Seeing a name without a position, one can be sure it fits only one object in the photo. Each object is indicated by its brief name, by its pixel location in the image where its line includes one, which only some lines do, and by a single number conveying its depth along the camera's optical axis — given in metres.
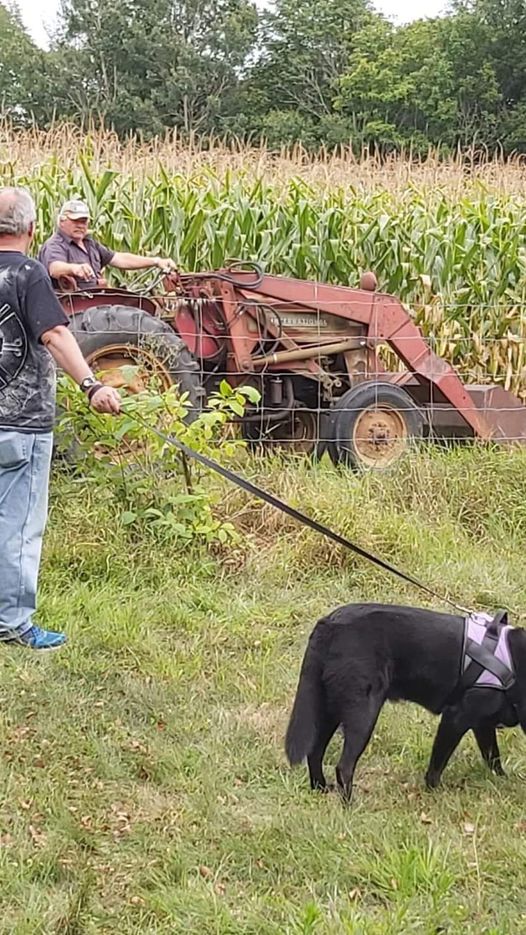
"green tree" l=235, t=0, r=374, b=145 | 38.94
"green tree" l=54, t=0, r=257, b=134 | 38.09
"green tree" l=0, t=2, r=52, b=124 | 38.88
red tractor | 7.01
